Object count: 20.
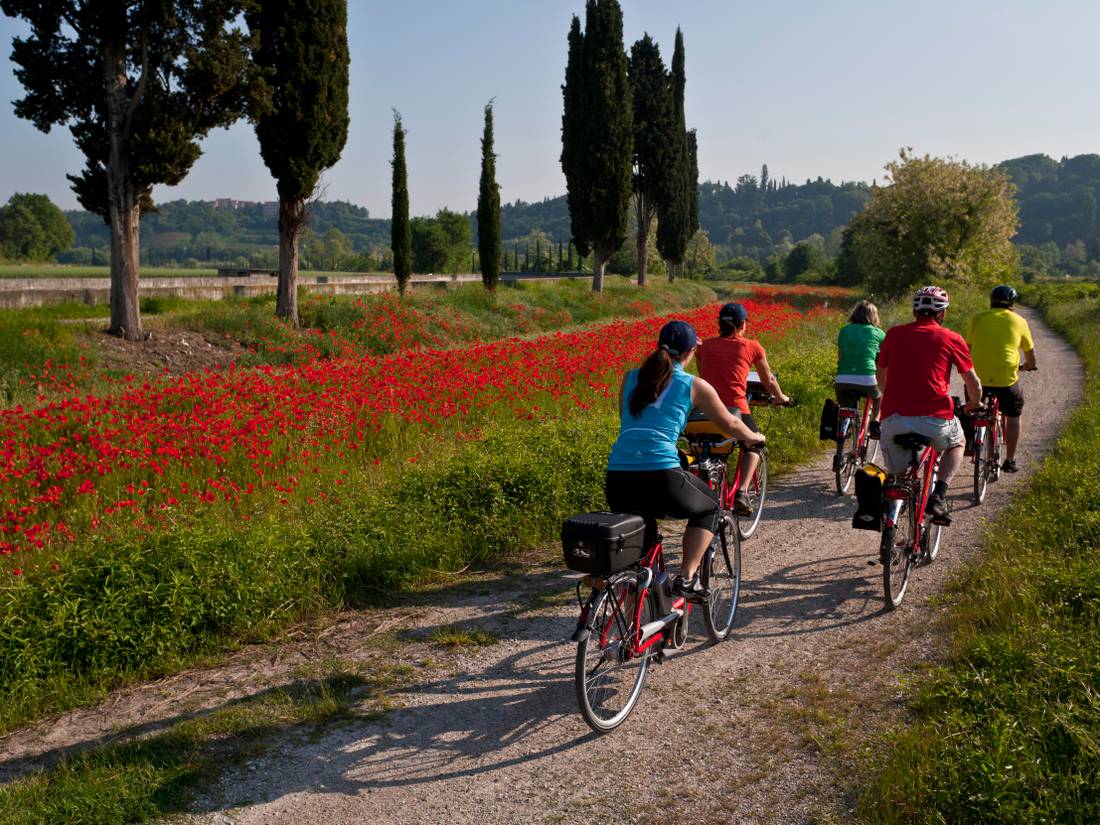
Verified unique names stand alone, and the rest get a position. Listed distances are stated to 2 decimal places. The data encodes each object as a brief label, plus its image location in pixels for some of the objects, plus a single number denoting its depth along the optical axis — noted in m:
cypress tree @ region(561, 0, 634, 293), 37.03
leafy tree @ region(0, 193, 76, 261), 96.12
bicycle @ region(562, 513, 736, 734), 4.27
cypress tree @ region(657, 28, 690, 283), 51.06
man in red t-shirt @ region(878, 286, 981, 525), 6.33
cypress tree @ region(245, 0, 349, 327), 20.31
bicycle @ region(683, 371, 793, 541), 6.78
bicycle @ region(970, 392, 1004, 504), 9.20
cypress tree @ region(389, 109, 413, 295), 32.28
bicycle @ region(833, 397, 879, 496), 9.61
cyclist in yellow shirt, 9.25
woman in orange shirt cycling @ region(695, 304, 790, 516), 7.29
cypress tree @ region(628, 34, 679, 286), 45.34
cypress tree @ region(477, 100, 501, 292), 36.28
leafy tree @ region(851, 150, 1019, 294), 42.97
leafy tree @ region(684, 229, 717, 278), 95.50
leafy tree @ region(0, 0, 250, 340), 16.28
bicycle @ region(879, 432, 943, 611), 6.07
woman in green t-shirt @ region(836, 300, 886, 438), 9.55
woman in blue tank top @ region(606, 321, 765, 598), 4.70
